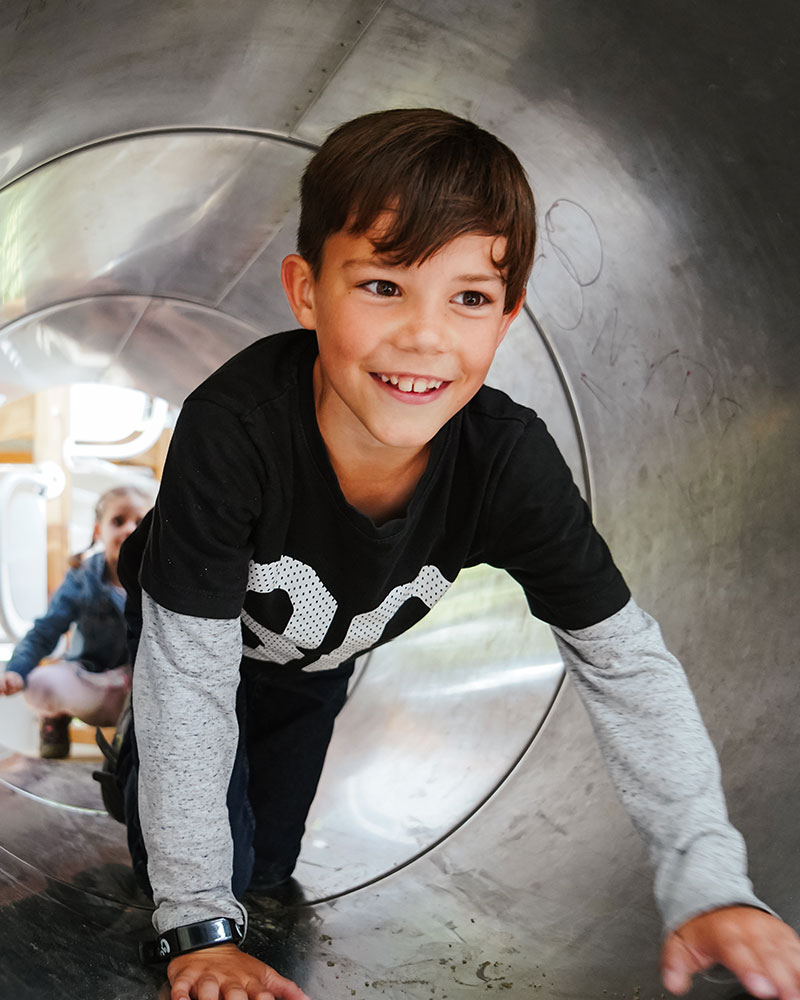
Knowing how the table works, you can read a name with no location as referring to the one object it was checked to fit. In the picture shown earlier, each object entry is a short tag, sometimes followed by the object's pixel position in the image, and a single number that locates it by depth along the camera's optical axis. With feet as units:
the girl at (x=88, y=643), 6.25
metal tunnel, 3.64
